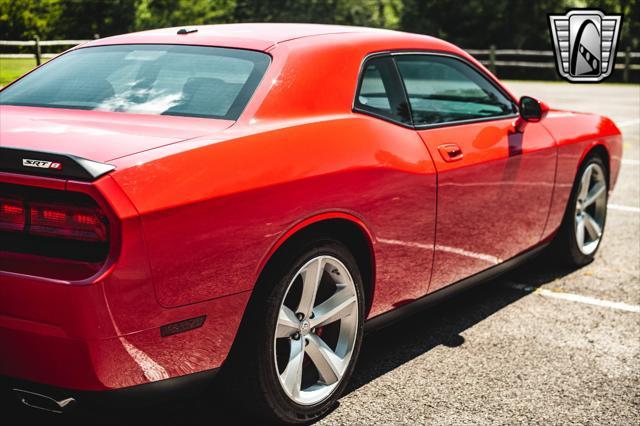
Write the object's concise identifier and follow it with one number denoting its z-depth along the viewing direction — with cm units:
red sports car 271
